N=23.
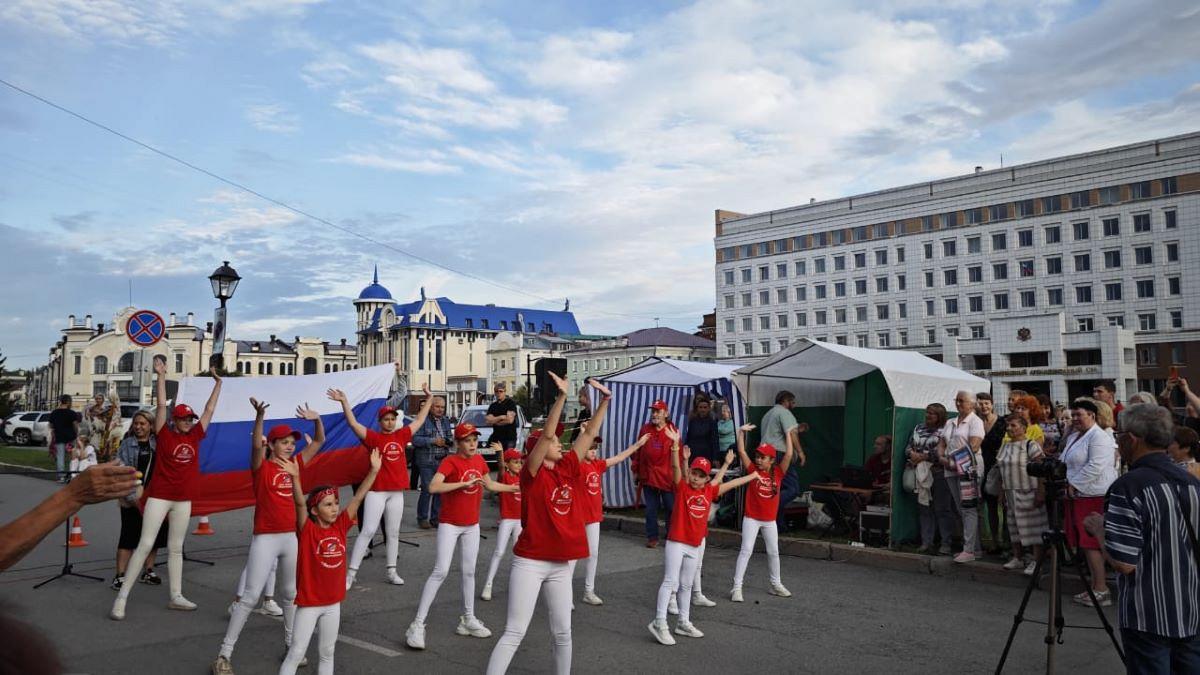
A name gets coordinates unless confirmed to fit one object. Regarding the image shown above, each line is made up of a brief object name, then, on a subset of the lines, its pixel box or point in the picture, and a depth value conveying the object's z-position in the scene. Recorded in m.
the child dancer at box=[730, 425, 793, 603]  9.60
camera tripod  5.75
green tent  12.80
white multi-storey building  73.56
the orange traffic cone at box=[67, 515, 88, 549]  12.85
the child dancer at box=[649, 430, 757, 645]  8.02
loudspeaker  9.31
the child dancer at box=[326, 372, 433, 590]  9.90
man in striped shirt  4.50
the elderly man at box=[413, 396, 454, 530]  15.10
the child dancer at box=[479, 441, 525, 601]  9.67
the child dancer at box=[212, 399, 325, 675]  6.75
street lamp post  16.05
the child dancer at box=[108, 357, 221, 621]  8.62
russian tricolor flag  11.50
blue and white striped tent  16.66
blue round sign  13.30
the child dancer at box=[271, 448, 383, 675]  5.81
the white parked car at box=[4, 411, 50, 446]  43.22
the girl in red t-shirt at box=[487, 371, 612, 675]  5.68
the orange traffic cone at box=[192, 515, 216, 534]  14.30
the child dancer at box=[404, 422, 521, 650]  7.81
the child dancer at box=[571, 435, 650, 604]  9.05
